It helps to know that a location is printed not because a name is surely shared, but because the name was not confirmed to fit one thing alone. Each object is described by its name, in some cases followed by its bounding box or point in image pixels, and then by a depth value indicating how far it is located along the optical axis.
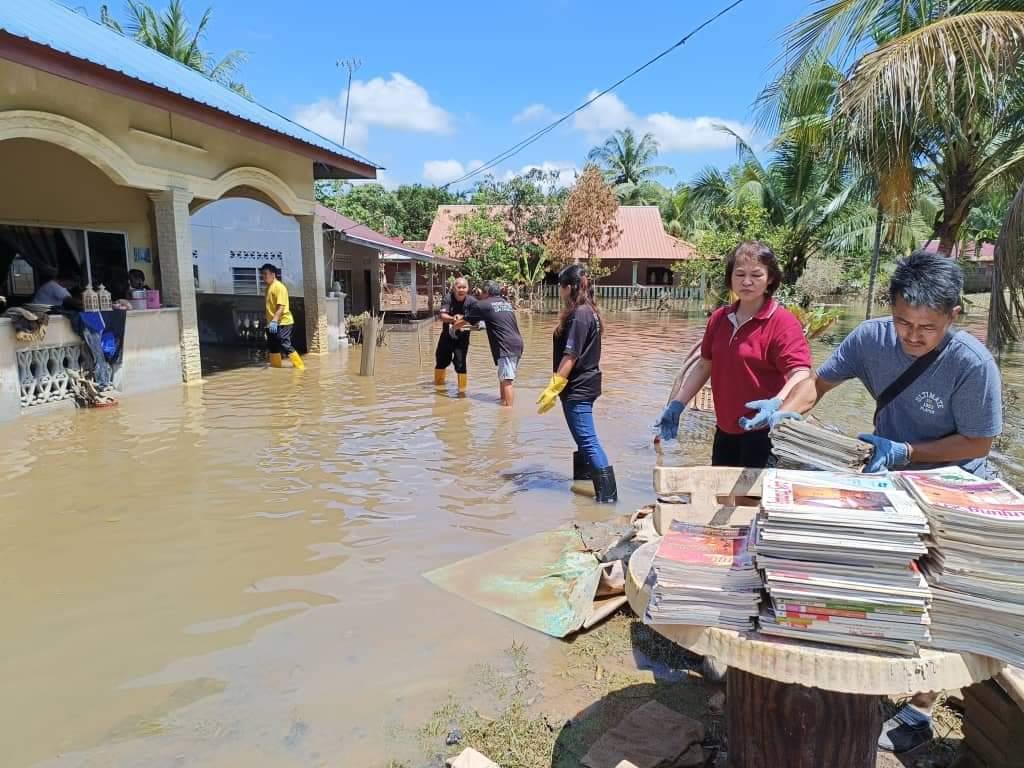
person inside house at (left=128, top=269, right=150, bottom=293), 11.18
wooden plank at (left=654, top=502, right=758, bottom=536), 2.57
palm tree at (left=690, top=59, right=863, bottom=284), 22.27
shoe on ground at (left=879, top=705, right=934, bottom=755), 2.52
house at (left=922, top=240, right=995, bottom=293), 35.68
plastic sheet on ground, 3.46
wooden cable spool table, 1.62
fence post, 11.48
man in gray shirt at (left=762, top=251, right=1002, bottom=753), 2.30
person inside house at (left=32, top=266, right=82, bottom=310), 9.11
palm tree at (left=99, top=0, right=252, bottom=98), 27.61
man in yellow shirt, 11.62
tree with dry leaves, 28.73
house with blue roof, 7.62
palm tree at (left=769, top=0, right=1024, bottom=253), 5.96
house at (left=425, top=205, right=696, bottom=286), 32.62
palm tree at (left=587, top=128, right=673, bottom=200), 46.03
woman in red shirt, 3.21
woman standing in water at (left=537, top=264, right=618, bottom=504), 5.04
